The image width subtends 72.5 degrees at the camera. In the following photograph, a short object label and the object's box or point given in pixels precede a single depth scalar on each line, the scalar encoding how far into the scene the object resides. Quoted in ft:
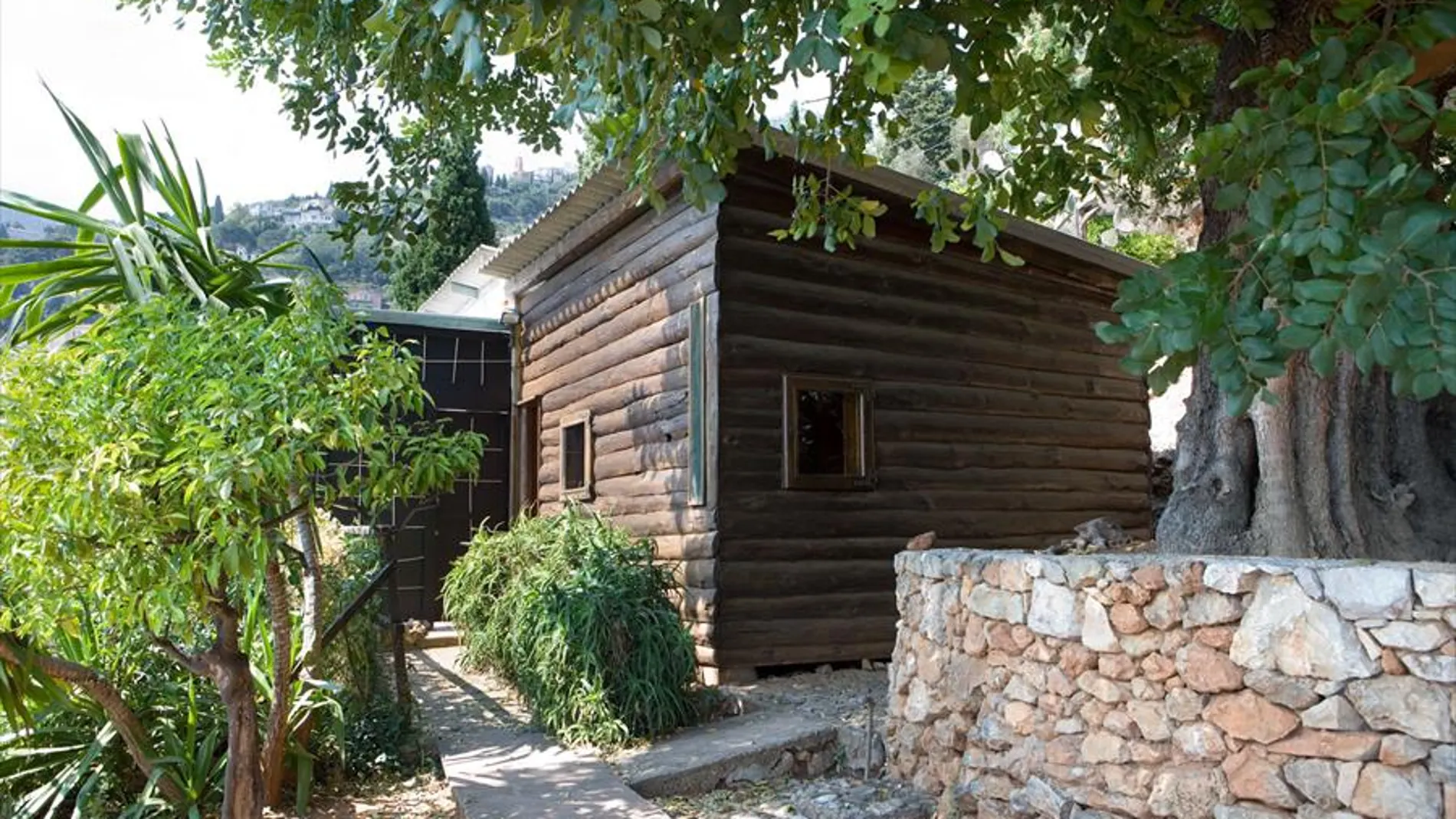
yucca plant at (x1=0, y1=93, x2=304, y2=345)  13.46
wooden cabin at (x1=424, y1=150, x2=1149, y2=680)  23.00
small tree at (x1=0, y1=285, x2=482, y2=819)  11.15
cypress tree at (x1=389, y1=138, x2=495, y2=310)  72.23
